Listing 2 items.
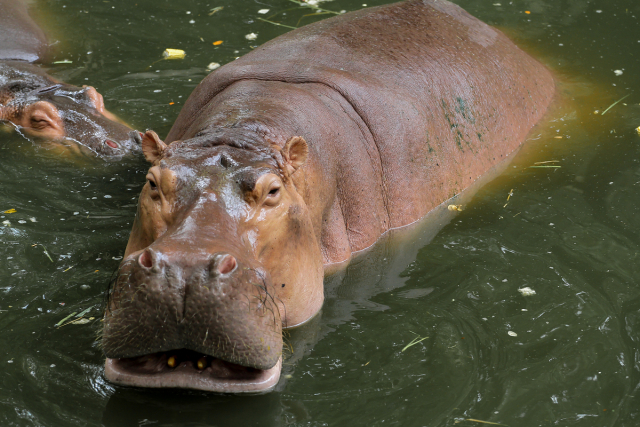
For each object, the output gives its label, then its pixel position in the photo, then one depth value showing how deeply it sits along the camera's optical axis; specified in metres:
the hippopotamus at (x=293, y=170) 6.30
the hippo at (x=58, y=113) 12.52
